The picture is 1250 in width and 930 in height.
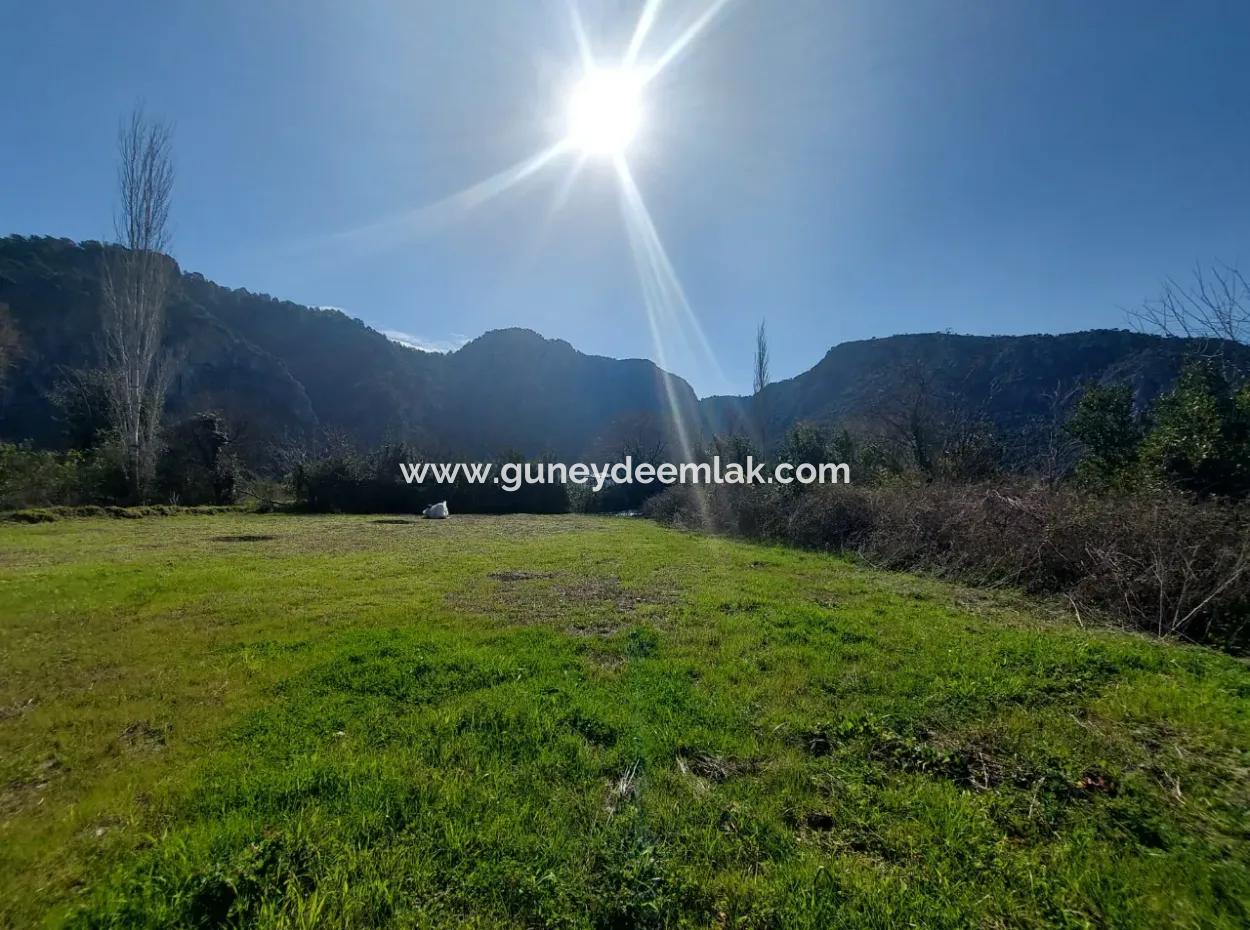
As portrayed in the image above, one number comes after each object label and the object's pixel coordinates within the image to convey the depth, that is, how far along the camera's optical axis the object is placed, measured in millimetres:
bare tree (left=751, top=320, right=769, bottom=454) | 24219
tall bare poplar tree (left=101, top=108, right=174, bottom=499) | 20406
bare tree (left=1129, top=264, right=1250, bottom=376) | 7629
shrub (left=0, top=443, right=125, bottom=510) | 16047
